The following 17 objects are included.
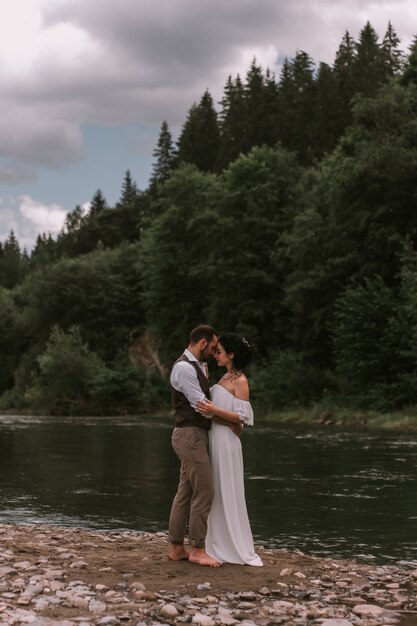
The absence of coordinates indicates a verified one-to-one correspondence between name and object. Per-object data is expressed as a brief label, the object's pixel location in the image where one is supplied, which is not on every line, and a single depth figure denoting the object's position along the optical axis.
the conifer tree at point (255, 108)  96.44
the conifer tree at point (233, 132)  95.69
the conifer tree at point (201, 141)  107.62
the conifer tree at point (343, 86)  87.62
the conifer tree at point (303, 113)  88.62
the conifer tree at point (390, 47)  99.06
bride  9.92
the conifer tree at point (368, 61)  86.90
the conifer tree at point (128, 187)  154.12
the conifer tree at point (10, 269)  159.75
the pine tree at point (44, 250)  120.86
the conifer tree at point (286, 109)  93.44
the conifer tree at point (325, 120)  86.56
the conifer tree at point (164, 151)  118.56
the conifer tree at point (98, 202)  153.51
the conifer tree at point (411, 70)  50.62
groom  9.84
